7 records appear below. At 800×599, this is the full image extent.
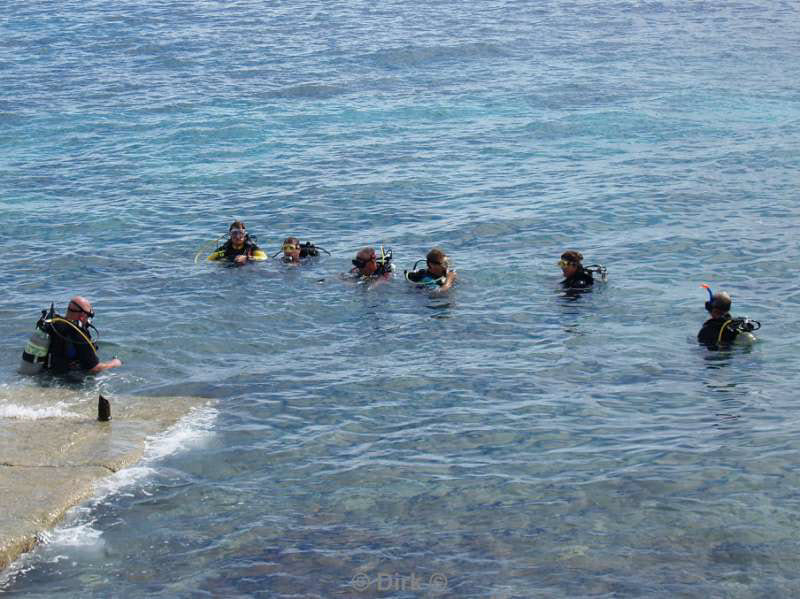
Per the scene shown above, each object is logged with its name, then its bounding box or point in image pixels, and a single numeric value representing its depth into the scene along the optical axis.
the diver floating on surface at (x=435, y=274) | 16.78
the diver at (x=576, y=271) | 16.39
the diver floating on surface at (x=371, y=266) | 17.16
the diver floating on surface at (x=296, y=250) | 18.27
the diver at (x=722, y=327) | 13.95
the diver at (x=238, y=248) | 18.47
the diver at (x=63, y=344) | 13.50
